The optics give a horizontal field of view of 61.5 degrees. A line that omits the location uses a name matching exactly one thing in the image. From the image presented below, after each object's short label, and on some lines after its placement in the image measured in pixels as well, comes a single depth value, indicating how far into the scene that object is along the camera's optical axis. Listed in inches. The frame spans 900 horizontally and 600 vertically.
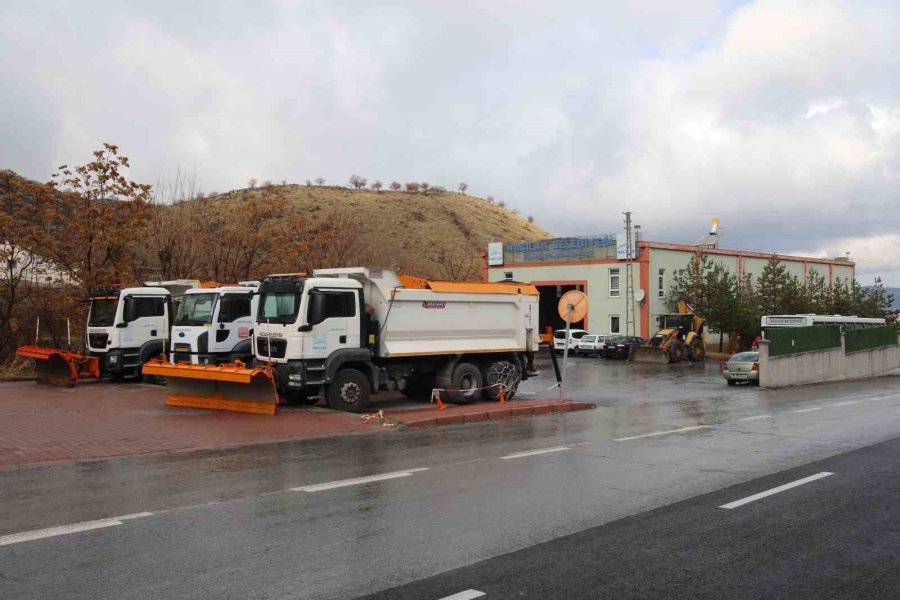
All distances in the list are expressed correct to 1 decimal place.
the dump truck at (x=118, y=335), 842.8
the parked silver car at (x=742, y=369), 1125.1
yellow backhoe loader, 1654.8
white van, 1864.1
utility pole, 1984.5
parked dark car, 1740.9
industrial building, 2009.1
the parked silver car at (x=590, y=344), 1802.4
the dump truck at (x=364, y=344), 615.2
